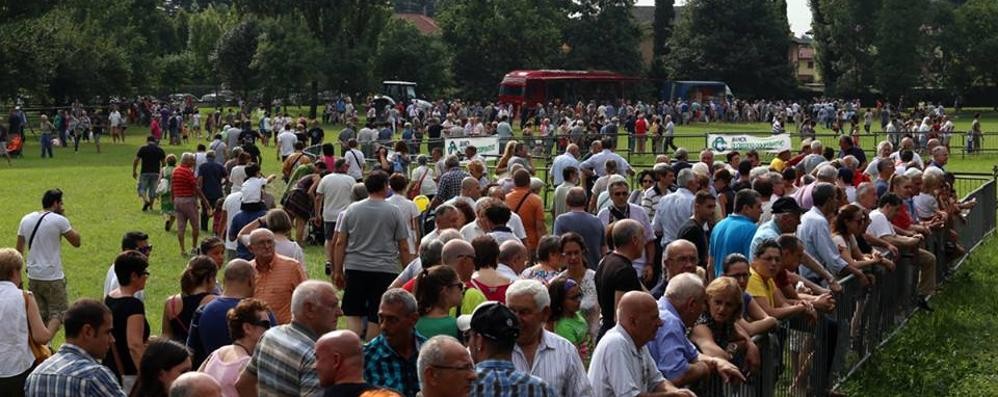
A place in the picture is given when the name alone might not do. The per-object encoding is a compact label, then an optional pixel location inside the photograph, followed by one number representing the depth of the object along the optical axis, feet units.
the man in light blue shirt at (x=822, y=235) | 36.65
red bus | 234.79
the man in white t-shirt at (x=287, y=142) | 104.21
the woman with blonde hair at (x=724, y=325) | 25.71
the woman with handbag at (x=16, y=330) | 27.78
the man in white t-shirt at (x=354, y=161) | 70.90
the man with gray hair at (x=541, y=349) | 21.58
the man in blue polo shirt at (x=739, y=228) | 36.06
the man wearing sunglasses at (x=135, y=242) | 32.76
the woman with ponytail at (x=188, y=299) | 27.43
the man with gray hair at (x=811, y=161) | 63.26
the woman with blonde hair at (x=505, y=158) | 66.64
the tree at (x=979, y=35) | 270.87
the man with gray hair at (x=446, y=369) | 18.17
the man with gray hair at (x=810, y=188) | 48.75
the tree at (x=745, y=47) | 276.00
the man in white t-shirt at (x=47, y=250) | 39.19
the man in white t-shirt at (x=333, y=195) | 54.75
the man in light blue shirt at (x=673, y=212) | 44.27
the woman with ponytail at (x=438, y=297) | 23.61
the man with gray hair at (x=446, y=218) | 36.22
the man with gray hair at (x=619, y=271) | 29.30
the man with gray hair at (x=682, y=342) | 23.63
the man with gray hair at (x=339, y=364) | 18.56
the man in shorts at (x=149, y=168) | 75.72
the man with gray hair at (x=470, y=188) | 46.55
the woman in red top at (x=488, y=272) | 28.22
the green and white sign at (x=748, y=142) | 116.47
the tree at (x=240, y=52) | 239.91
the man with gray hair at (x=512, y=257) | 30.40
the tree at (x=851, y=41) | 282.36
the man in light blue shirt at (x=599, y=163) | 66.28
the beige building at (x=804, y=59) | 428.23
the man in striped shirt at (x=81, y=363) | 21.01
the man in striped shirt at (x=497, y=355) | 19.04
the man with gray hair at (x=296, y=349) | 21.18
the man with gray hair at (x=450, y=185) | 53.72
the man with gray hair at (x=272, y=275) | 31.32
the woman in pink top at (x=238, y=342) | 22.70
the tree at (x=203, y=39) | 299.17
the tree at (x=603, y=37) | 288.92
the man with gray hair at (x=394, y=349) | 21.34
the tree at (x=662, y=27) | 326.65
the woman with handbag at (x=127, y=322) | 26.96
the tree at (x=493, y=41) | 267.18
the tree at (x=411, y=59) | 245.65
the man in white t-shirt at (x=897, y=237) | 43.24
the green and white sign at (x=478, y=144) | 98.07
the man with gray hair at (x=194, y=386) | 18.20
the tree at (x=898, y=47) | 271.90
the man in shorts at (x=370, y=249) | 38.32
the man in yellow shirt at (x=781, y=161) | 63.93
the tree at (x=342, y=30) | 231.71
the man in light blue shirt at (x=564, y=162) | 65.16
